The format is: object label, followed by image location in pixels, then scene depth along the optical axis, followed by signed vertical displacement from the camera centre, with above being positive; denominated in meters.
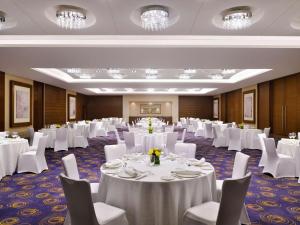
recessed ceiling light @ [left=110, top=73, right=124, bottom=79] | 10.75 +1.69
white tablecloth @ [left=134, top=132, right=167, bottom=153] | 6.94 -0.71
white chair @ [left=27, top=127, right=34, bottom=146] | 8.48 -0.60
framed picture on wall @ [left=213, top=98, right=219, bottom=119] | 20.14 +0.47
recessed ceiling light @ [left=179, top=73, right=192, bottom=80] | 10.99 +1.68
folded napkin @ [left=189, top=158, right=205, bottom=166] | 2.94 -0.57
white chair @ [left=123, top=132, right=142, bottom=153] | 6.43 -0.69
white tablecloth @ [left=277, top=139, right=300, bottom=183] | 5.03 -0.72
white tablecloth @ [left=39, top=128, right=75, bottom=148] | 8.88 -0.73
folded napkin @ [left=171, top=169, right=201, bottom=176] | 2.50 -0.57
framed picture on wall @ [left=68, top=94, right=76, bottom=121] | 16.45 +0.50
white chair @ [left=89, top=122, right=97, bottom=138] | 12.40 -0.72
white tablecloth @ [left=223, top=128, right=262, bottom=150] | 8.82 -0.84
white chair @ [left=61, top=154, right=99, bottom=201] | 2.77 -0.61
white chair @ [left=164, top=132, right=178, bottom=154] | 6.20 -0.62
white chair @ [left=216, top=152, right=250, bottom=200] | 2.94 -0.62
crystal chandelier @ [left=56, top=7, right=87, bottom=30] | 3.80 +1.47
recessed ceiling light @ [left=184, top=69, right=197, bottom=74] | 9.49 +1.62
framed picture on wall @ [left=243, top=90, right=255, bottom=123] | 13.02 +0.41
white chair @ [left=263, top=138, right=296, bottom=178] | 5.02 -0.98
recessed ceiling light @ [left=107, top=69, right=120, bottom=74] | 9.73 +1.68
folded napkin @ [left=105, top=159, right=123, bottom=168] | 2.84 -0.56
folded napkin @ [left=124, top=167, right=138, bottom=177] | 2.44 -0.55
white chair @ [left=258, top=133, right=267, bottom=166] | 5.85 -1.00
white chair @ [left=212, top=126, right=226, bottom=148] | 9.28 -0.94
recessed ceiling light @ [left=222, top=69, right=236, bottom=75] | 9.71 +1.66
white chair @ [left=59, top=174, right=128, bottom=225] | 1.93 -0.70
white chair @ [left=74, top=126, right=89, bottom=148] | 9.18 -0.90
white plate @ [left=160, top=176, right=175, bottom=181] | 2.35 -0.58
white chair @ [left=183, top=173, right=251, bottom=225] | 1.96 -0.76
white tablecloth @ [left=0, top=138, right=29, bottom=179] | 4.98 -0.80
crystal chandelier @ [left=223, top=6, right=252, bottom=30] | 3.81 +1.47
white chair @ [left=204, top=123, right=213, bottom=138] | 12.23 -0.77
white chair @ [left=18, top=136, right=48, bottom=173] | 5.34 -0.97
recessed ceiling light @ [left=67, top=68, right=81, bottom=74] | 9.57 +1.68
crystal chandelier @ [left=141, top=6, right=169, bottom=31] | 3.74 +1.45
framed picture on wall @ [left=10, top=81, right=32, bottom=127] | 9.48 +0.43
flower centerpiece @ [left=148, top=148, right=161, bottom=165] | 2.92 -0.47
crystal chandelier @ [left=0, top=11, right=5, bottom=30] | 3.94 +1.50
